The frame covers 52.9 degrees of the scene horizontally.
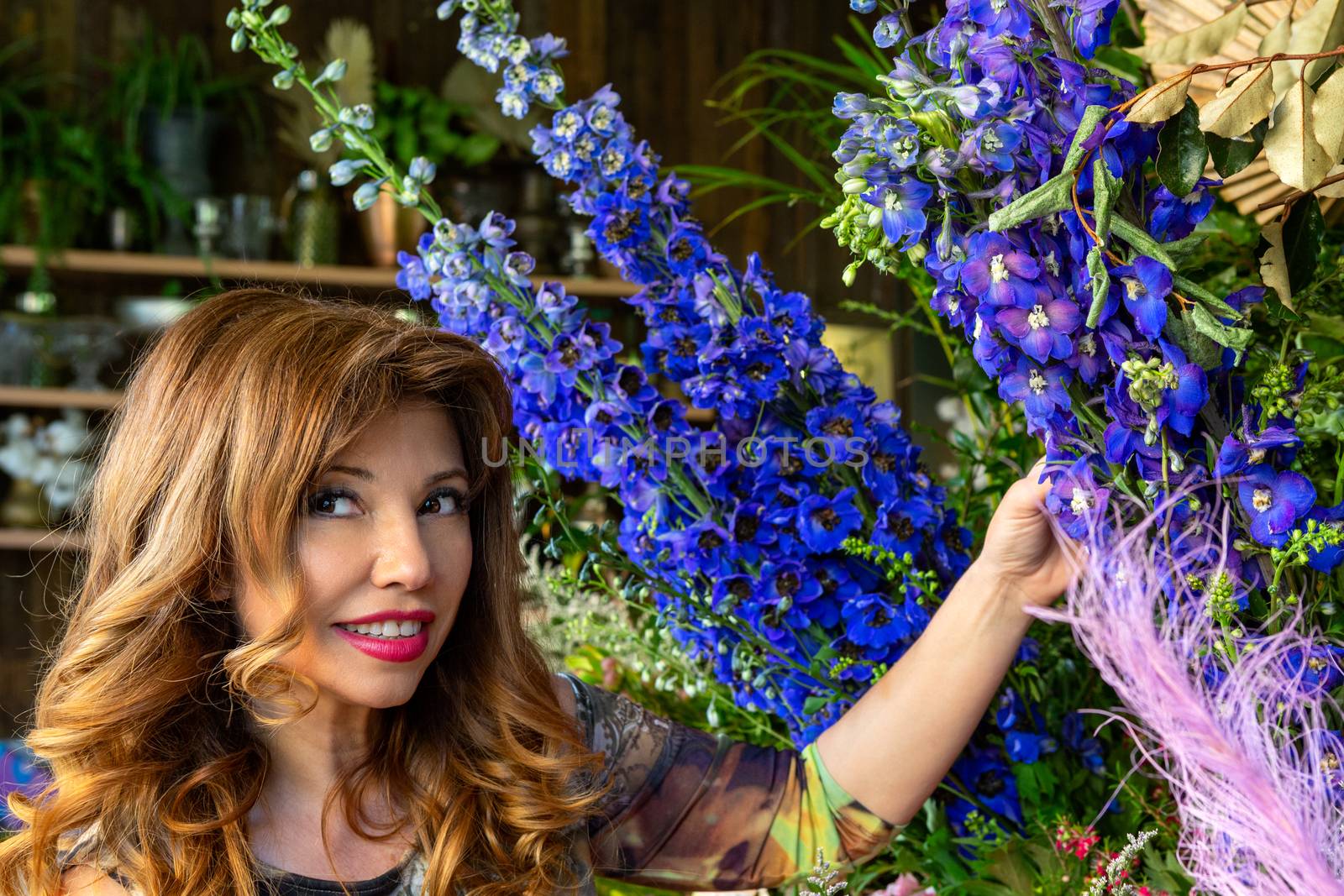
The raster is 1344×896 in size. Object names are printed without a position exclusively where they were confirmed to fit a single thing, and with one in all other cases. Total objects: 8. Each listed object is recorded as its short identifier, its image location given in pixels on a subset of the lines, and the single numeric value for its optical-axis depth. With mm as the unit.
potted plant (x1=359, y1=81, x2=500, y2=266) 3018
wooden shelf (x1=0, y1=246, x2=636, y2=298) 2924
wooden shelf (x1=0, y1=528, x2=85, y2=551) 2930
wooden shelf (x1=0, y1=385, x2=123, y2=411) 2928
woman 776
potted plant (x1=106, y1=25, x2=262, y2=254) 2943
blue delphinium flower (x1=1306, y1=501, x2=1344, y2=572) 542
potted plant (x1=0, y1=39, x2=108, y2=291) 2865
